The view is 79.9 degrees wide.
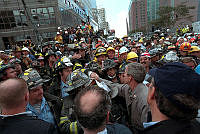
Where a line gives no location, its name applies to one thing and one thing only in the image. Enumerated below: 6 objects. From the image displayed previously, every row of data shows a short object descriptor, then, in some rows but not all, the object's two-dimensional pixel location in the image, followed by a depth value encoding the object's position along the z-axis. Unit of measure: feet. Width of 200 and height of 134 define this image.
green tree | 88.17
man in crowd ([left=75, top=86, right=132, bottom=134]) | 3.66
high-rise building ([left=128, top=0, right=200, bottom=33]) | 166.50
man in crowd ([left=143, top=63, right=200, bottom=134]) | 3.22
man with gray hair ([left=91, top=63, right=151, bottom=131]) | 6.00
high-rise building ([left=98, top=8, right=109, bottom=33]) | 481.87
